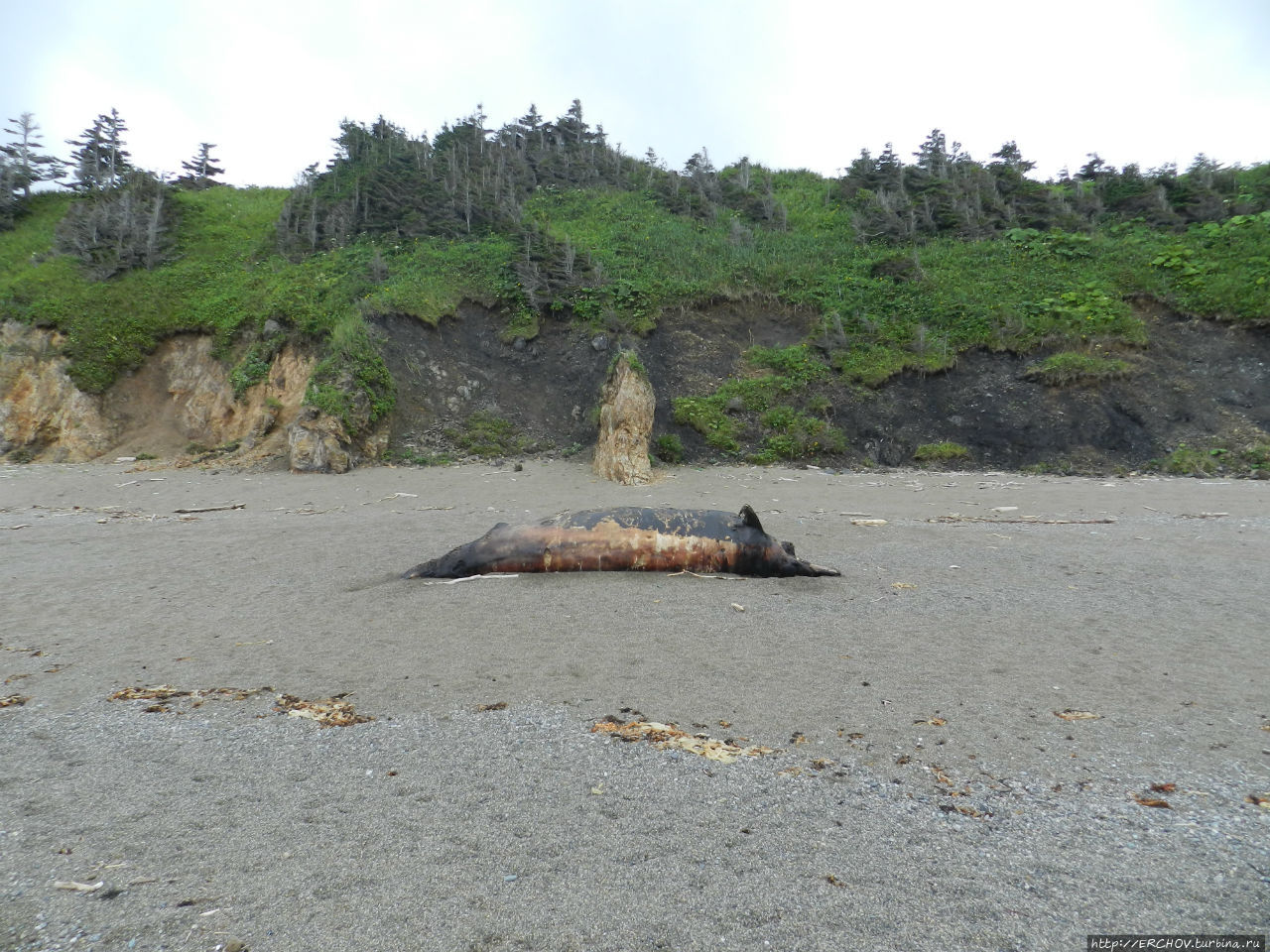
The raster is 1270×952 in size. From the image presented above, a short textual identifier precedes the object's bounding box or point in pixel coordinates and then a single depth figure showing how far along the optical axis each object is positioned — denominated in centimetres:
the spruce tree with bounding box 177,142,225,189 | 2717
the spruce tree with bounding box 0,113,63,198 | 2416
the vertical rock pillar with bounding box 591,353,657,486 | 1329
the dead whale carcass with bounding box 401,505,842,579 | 642
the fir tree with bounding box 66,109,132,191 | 2498
